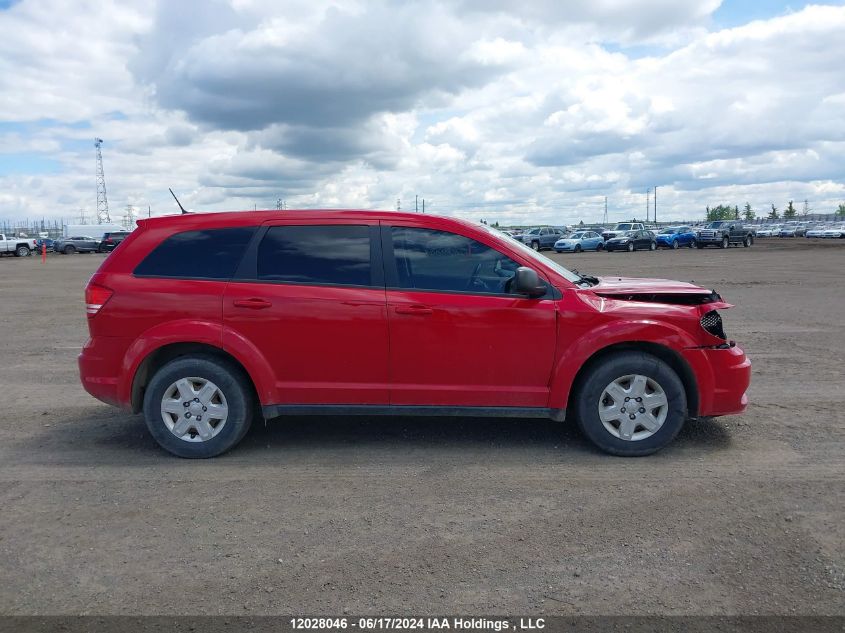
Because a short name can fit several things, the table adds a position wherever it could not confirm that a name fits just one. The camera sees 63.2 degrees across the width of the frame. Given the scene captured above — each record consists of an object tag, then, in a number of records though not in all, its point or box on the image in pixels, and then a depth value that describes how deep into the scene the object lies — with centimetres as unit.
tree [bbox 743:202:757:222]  17452
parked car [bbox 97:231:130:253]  5259
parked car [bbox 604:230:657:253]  4584
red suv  488
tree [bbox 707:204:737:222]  17945
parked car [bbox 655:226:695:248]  4981
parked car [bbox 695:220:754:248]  4809
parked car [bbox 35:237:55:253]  5635
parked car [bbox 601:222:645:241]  4852
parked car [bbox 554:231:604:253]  4647
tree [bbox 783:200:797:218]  15738
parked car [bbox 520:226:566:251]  5181
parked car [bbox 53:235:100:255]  5397
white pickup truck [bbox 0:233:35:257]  5019
